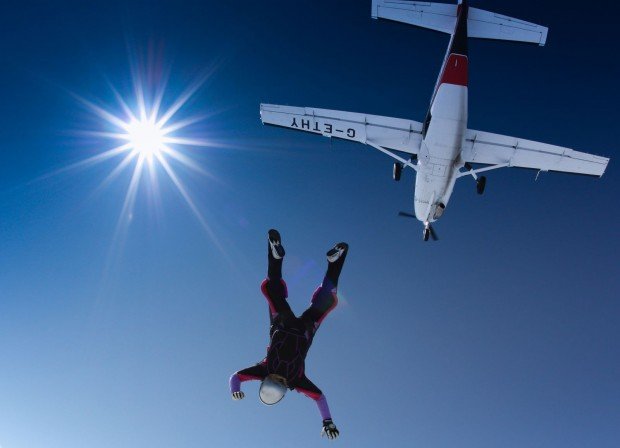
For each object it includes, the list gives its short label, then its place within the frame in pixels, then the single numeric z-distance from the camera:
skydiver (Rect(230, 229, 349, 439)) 9.12
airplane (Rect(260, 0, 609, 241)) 19.38
